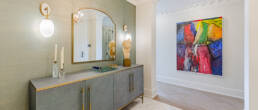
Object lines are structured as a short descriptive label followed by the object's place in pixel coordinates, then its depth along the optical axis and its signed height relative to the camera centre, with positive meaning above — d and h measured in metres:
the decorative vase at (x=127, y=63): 2.27 -0.17
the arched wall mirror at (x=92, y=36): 1.72 +0.33
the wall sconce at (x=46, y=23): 1.29 +0.37
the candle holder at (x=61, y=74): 1.37 -0.25
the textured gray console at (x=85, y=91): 1.05 -0.44
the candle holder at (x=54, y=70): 1.34 -0.19
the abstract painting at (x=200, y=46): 3.00 +0.26
